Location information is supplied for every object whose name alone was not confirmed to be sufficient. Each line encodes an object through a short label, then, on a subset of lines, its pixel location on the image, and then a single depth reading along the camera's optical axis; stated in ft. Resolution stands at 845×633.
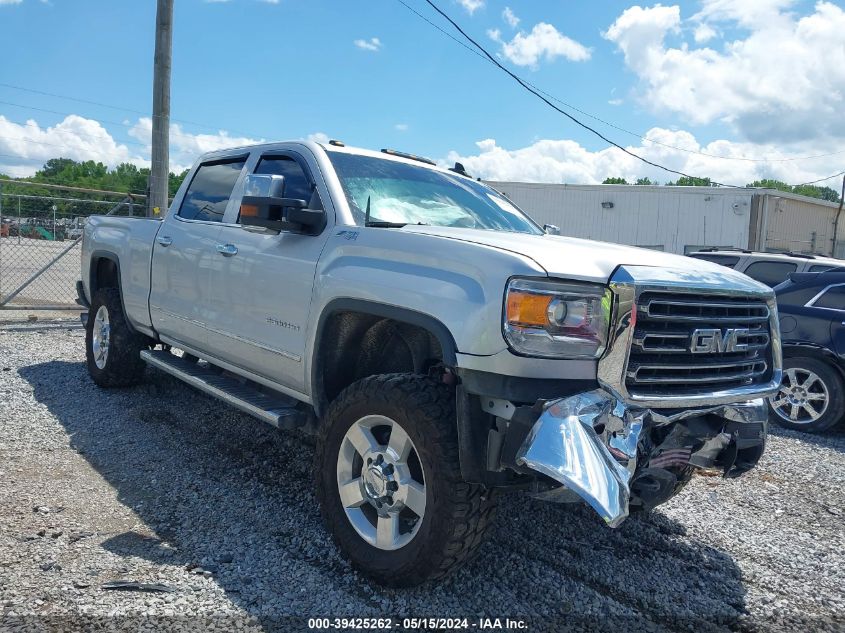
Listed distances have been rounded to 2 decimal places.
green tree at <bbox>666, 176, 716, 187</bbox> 181.80
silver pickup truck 9.01
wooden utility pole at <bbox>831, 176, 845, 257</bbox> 95.66
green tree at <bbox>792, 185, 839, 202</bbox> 329.31
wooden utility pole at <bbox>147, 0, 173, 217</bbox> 34.40
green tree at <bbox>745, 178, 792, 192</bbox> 310.29
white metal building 80.74
